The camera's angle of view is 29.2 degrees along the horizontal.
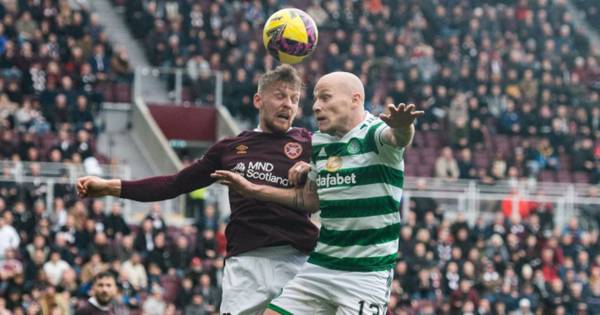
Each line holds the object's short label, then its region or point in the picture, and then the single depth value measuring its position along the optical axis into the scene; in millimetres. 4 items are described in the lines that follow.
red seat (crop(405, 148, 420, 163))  24203
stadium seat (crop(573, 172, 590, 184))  25484
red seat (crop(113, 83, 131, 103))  24297
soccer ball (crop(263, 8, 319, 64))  8062
